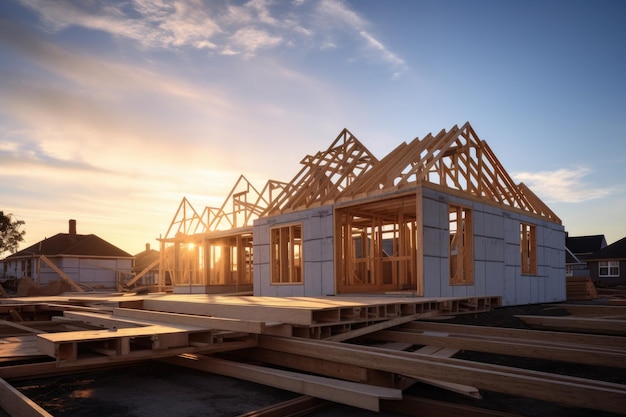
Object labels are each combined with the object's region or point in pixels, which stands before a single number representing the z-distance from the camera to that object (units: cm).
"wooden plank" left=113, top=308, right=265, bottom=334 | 783
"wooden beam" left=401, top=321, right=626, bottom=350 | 708
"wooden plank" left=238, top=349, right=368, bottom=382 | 657
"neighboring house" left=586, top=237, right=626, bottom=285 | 4269
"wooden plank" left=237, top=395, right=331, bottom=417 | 566
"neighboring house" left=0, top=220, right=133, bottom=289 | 4225
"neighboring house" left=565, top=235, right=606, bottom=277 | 4487
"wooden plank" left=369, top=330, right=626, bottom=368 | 586
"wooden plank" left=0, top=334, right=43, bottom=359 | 781
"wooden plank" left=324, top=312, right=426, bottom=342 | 870
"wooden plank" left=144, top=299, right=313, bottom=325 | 824
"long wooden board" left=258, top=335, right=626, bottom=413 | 440
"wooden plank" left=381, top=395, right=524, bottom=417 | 520
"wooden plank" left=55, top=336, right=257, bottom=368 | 653
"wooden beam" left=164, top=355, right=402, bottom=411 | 553
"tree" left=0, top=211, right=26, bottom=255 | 4466
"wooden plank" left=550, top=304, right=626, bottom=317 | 1026
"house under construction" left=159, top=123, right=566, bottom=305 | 1417
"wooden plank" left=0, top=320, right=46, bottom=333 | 1136
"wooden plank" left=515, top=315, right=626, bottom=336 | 835
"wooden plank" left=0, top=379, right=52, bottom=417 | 507
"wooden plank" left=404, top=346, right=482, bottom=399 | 571
